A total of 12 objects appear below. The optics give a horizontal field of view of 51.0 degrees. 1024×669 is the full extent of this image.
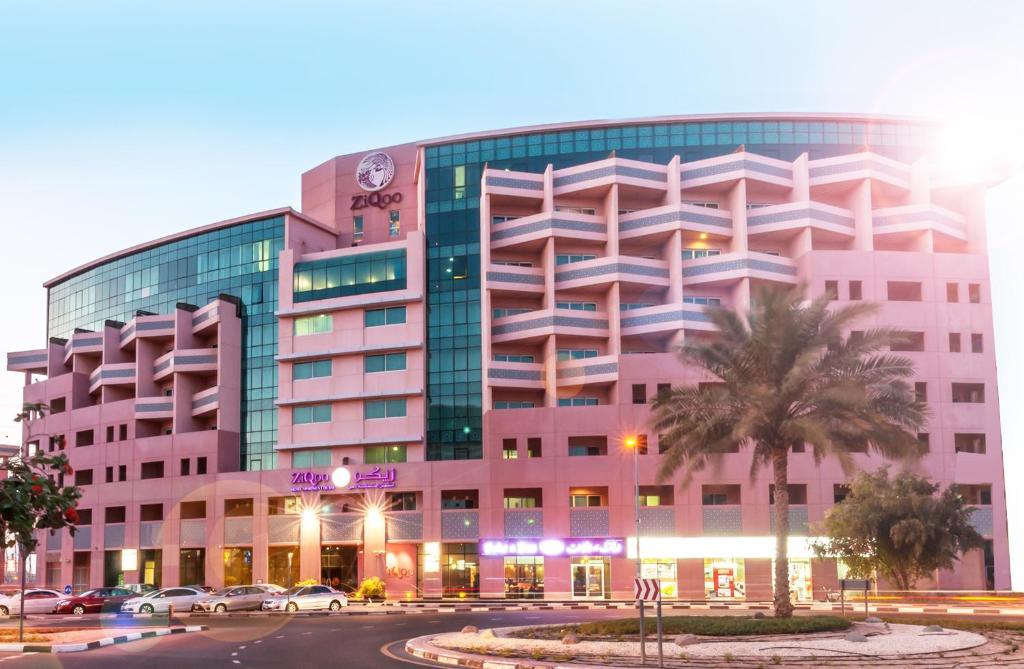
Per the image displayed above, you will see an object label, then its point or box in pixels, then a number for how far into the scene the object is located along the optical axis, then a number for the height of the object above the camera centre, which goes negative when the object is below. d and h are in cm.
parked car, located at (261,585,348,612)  6110 -676
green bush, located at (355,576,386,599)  7488 -756
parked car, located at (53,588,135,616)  6712 -752
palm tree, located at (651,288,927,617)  4100 +327
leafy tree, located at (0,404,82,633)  3725 -60
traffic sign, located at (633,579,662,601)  2809 -291
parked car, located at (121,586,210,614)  6200 -689
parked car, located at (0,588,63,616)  6726 -739
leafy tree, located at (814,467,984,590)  6141 -294
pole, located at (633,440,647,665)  2900 -461
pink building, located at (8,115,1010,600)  7719 +942
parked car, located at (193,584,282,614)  6328 -693
